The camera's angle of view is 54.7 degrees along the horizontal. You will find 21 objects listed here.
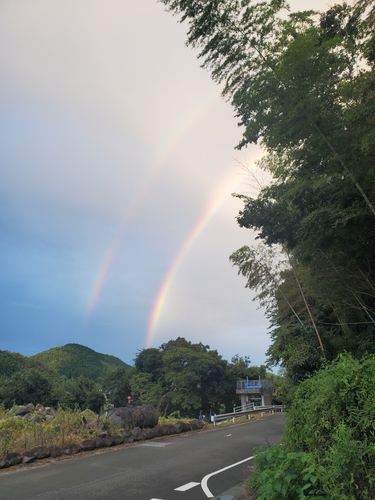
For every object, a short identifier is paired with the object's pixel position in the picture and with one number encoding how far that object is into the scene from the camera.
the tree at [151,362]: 45.09
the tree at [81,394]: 36.19
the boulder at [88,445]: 9.57
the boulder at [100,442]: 10.00
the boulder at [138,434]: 11.78
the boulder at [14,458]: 7.67
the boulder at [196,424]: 15.26
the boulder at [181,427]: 14.09
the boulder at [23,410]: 15.48
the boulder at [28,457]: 7.92
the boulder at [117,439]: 10.73
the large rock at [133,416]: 13.09
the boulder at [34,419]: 11.88
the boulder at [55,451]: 8.63
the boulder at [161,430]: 12.53
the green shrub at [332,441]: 3.24
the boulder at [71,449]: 8.96
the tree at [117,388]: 42.75
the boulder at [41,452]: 8.27
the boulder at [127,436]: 11.24
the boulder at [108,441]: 10.30
